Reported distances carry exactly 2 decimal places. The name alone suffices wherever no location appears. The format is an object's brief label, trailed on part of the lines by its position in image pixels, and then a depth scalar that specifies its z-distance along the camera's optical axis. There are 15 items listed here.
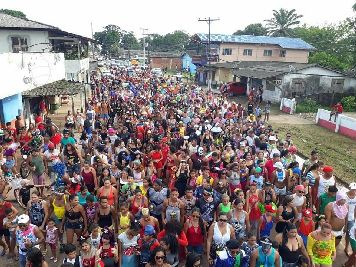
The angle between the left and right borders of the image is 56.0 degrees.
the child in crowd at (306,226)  6.14
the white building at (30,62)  13.98
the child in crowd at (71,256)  4.99
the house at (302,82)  28.95
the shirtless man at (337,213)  6.58
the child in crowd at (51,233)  6.31
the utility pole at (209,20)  34.44
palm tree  59.28
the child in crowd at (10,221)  6.33
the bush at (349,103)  27.75
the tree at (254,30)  75.44
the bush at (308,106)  26.34
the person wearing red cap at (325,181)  7.62
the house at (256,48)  45.56
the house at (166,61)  75.25
